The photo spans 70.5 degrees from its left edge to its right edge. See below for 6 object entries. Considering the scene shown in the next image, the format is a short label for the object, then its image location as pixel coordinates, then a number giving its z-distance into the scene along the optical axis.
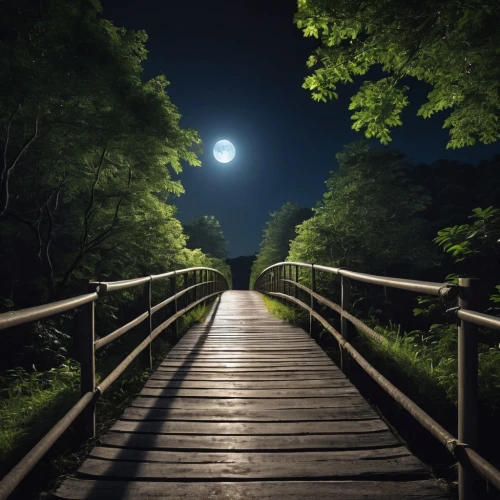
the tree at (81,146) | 6.71
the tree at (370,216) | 19.62
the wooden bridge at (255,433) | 1.83
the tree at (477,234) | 3.79
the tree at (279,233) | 46.16
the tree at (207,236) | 52.84
